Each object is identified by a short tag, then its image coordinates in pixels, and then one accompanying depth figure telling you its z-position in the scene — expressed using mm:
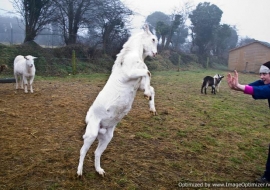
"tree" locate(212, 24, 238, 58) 43469
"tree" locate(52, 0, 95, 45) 20969
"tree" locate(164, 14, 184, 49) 36406
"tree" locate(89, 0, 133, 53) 22953
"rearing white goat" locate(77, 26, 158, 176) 3375
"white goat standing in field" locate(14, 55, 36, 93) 9617
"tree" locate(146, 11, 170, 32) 52375
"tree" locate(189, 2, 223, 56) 41281
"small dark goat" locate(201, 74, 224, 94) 12906
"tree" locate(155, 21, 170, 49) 34750
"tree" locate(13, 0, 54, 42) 18594
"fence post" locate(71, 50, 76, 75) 17234
